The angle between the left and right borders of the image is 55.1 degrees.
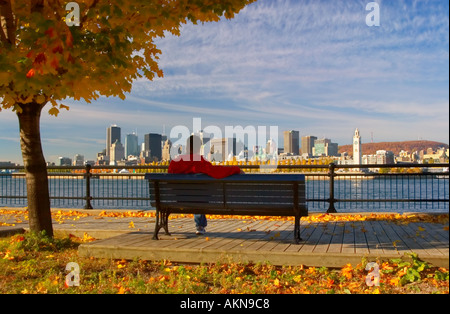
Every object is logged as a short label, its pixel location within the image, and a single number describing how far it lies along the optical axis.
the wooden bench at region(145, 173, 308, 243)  5.84
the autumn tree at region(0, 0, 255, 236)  5.38
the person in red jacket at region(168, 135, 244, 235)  6.09
